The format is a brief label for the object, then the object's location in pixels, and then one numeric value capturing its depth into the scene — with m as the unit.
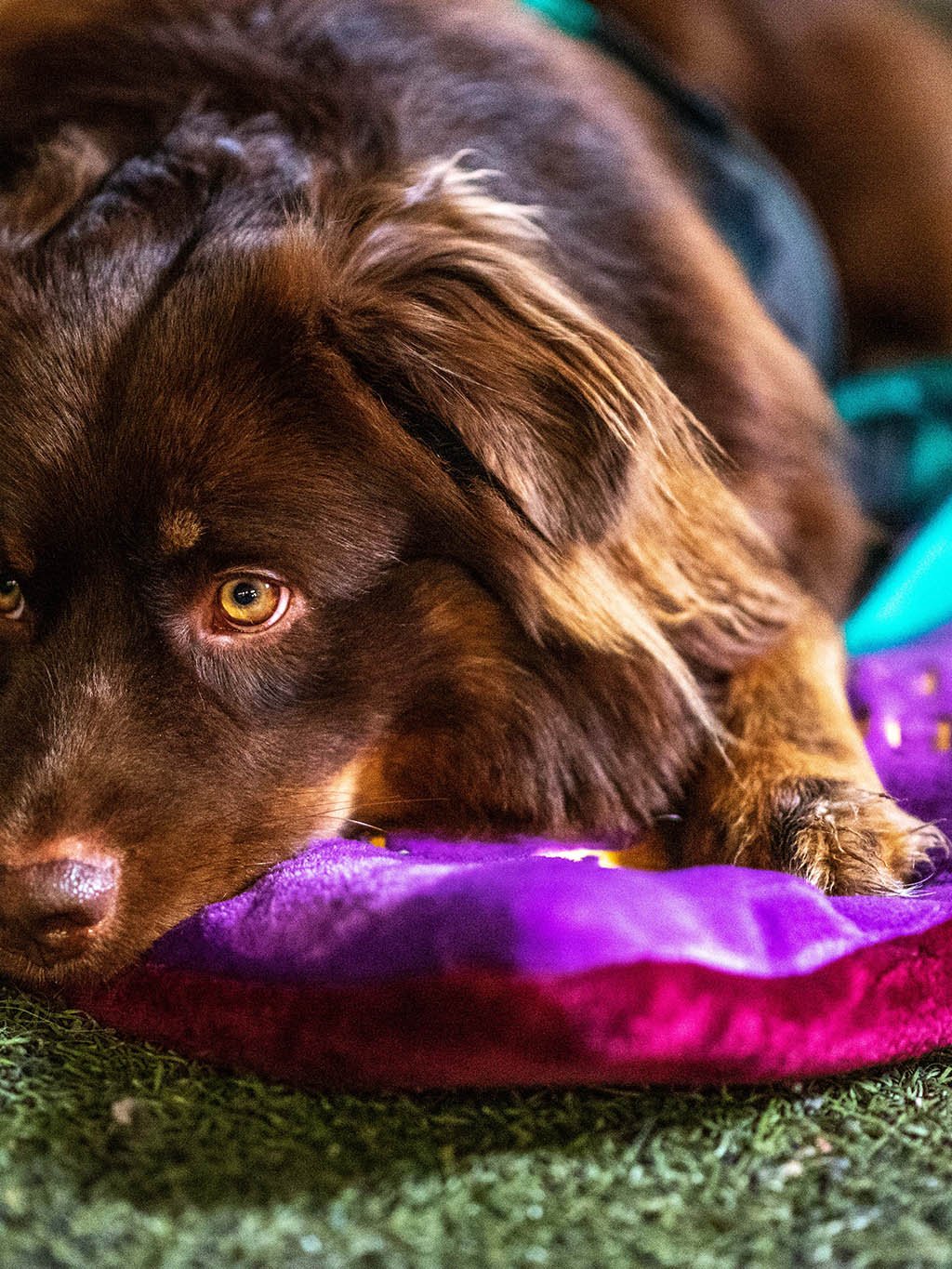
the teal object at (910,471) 0.85
